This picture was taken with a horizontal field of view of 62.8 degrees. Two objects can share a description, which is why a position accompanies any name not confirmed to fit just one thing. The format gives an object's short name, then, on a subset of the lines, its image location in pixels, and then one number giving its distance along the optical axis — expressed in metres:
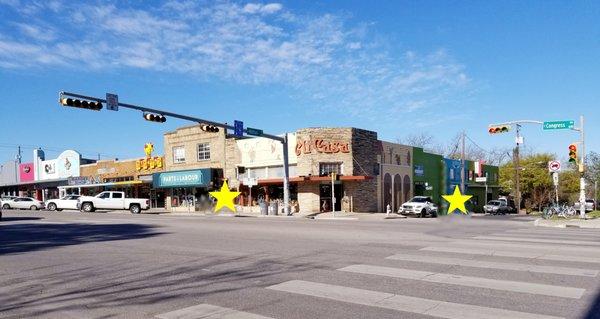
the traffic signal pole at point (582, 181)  26.53
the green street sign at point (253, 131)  29.02
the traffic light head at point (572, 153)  26.59
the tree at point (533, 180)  61.34
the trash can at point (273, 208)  34.43
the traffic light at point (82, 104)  20.06
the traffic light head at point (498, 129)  27.11
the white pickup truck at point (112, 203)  39.06
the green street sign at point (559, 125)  26.03
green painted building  44.22
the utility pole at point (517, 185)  48.63
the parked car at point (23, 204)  45.25
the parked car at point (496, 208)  48.56
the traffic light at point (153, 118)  24.02
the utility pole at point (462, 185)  52.08
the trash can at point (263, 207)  34.56
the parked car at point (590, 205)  60.49
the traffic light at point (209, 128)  27.95
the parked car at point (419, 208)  33.88
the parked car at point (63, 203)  41.97
